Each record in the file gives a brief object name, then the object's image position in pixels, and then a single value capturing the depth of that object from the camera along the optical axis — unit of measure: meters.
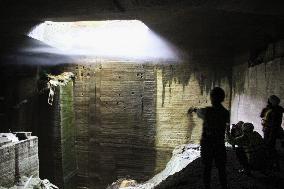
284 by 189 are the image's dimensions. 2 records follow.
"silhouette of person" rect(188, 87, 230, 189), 4.16
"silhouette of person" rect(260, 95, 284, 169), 5.04
